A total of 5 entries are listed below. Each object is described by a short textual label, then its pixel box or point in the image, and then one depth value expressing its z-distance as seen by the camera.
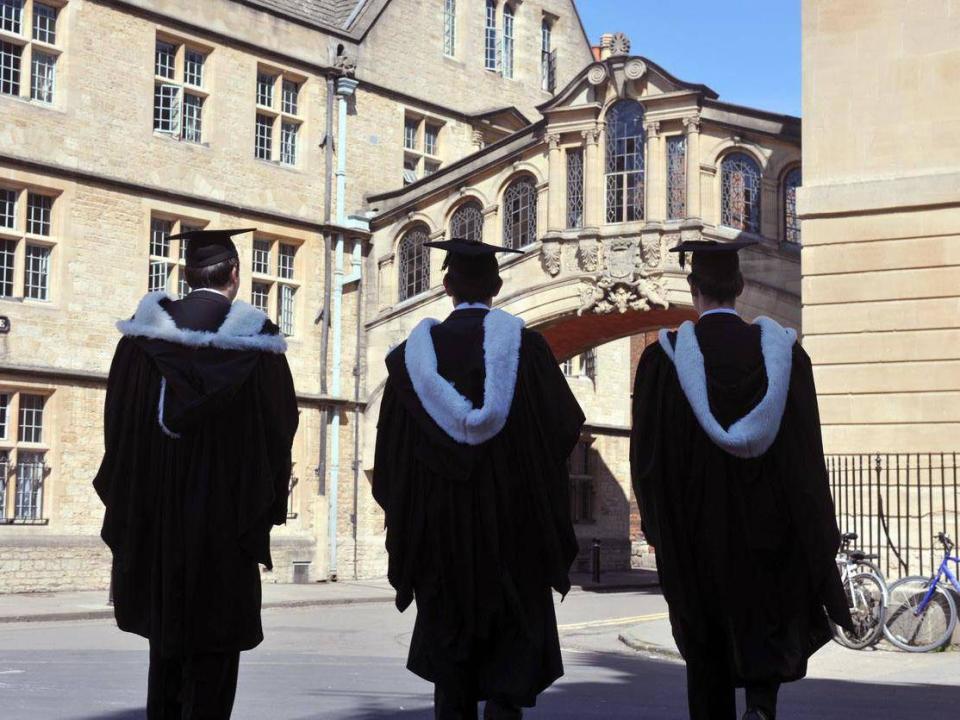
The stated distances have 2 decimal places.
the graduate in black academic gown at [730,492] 6.27
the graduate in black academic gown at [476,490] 6.25
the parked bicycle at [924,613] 14.55
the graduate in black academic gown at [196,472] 6.21
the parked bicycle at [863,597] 14.66
